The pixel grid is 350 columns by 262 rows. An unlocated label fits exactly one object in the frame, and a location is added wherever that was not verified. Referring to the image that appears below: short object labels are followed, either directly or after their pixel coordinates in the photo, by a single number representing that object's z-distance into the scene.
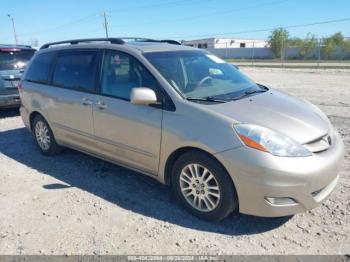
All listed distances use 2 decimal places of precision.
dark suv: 8.07
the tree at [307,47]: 39.62
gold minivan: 2.92
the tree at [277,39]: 49.47
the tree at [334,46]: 36.27
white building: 69.85
